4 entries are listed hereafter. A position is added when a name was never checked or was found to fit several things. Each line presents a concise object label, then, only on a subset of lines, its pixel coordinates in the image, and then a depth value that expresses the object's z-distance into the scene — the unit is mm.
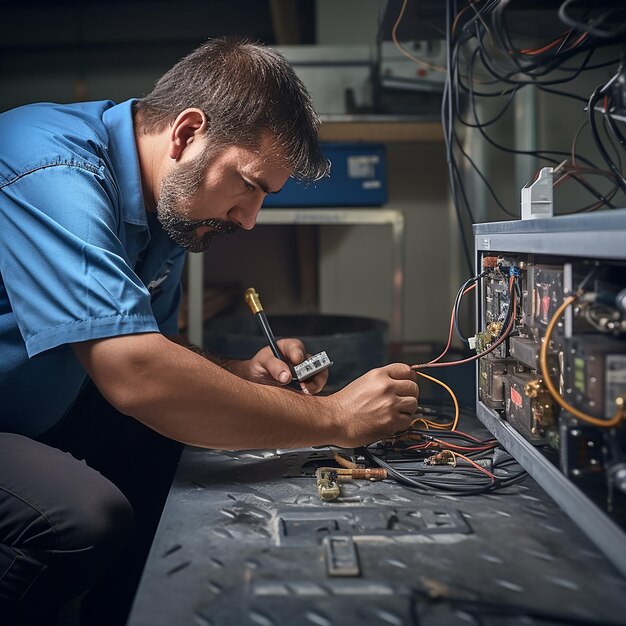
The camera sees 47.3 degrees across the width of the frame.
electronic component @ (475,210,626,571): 718
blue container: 2350
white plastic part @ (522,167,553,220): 980
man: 924
